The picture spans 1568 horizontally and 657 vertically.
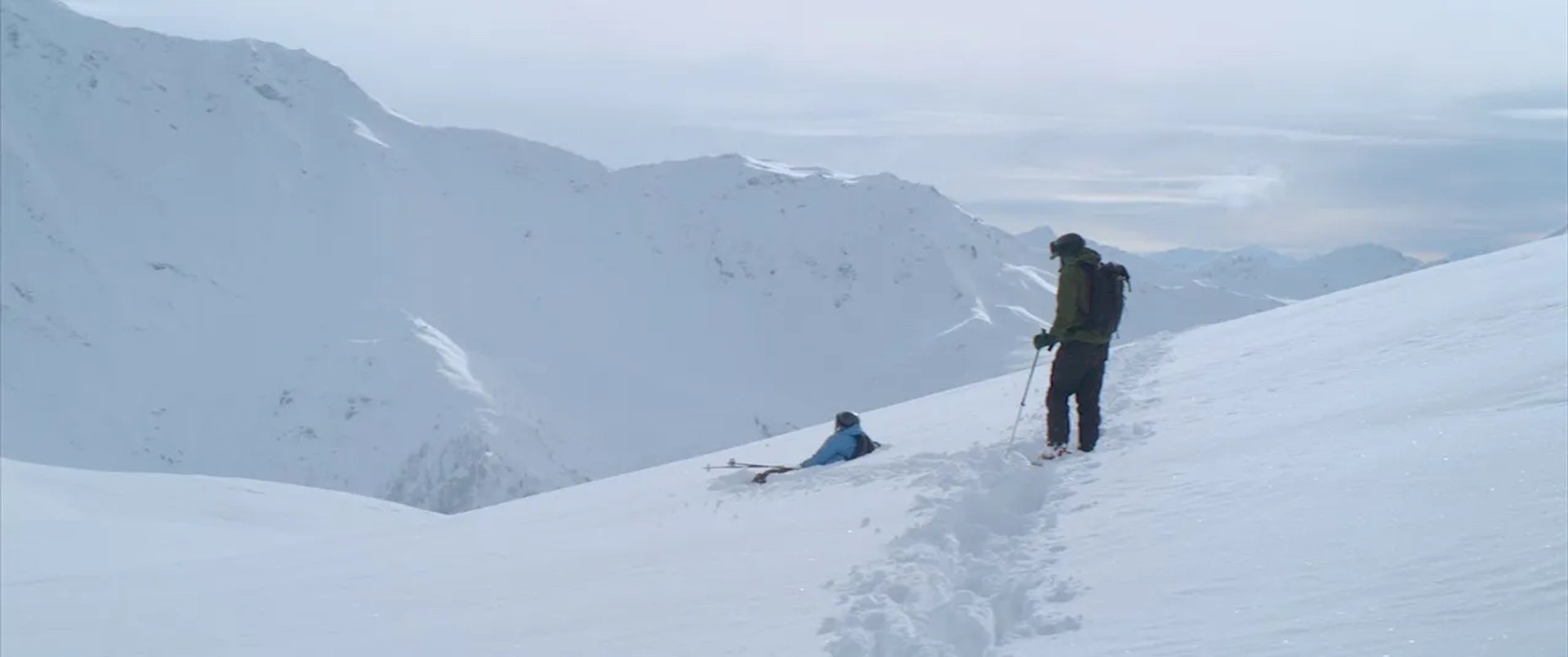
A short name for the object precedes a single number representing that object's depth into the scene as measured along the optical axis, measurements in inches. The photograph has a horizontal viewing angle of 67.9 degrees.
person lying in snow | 440.8
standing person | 352.8
